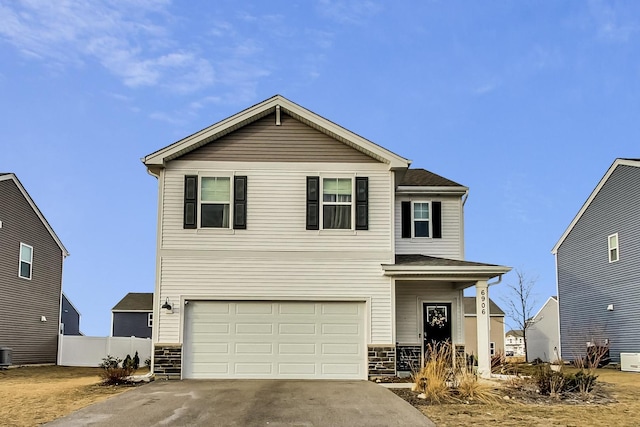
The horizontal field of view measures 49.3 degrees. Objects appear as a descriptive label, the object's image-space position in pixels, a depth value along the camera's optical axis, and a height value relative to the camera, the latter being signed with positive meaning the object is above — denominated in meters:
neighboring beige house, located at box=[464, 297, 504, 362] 38.59 -0.64
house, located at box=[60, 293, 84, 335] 38.00 -0.28
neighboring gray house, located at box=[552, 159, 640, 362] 24.66 +1.84
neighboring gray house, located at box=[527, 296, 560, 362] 36.09 -0.89
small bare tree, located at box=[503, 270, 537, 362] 36.81 -0.08
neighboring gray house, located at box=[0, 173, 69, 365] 24.27 +1.32
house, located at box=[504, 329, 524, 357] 60.62 -2.52
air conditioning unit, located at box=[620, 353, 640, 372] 23.23 -1.53
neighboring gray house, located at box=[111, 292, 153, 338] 40.62 -0.38
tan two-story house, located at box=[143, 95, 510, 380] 18.06 +1.51
